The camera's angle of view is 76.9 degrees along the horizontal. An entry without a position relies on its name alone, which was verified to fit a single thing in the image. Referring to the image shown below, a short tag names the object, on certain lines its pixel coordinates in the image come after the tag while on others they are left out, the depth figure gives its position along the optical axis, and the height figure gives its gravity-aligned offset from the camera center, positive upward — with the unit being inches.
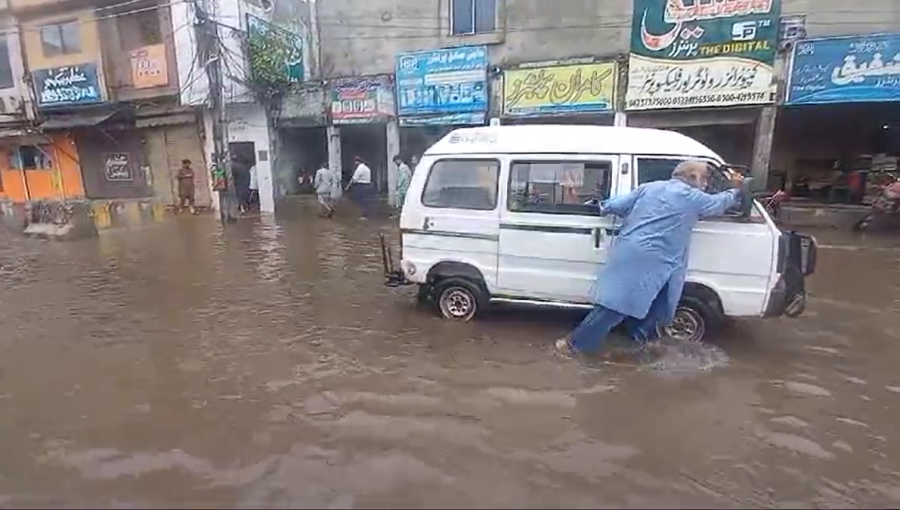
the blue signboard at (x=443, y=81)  571.2 +70.9
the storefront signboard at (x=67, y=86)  667.4 +79.9
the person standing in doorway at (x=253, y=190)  663.8 -43.6
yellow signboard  523.5 +57.5
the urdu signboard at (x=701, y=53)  469.7 +81.8
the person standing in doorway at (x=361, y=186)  583.2 -35.3
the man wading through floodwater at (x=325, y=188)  586.2 -36.7
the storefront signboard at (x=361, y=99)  606.2 +55.5
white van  187.6 -27.9
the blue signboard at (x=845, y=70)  433.7 +61.4
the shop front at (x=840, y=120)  438.9 +27.6
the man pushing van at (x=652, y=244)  172.2 -28.5
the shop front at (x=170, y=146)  659.5 +7.8
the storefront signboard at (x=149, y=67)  643.5 +97.0
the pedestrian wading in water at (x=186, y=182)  662.5 -34.1
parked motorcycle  432.1 -40.5
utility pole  573.0 +63.4
